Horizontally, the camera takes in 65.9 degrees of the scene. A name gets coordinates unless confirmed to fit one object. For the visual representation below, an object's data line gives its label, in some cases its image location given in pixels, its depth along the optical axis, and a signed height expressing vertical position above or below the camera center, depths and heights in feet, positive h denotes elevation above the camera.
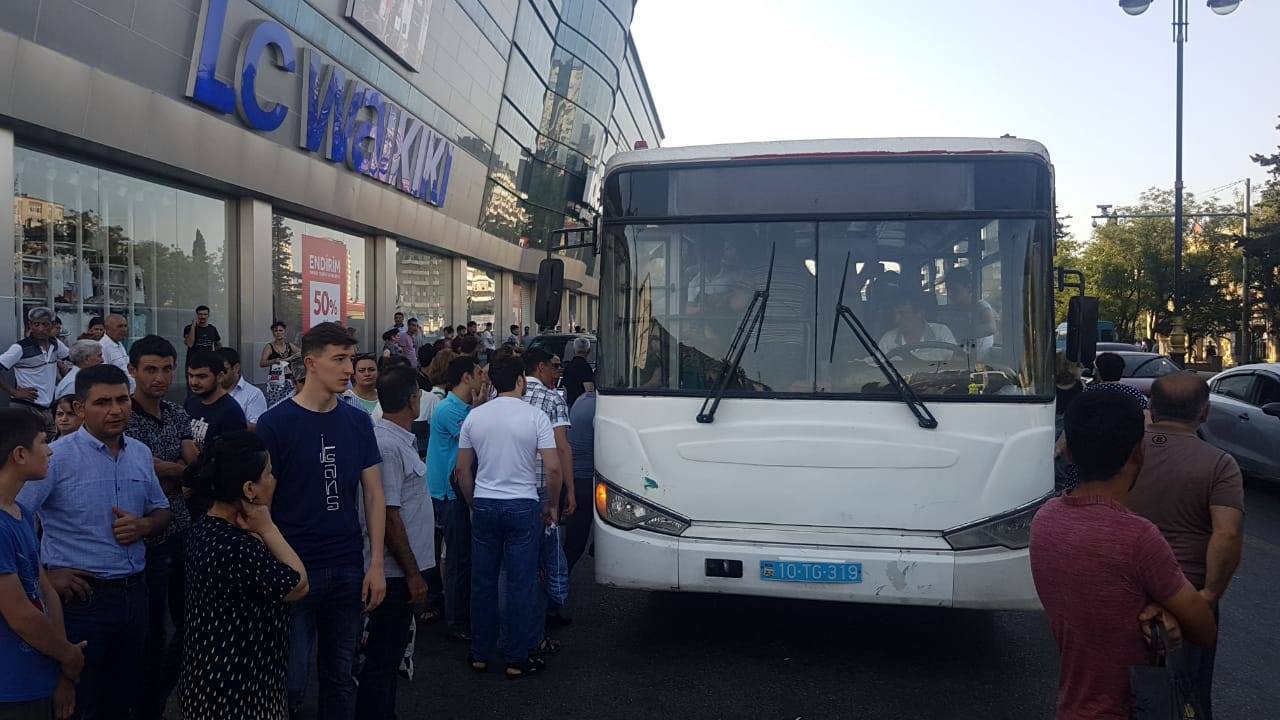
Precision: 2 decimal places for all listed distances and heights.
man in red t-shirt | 7.72 -1.84
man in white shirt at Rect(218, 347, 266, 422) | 17.03 -0.94
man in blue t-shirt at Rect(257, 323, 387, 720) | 11.69 -1.98
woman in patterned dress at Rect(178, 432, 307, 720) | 9.95 -2.42
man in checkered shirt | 18.80 -1.28
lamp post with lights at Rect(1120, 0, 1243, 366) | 63.46 +12.34
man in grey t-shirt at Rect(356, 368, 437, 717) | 13.16 -2.77
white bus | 16.42 -0.60
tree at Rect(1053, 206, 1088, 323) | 176.14 +16.85
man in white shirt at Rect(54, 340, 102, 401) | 19.72 -0.22
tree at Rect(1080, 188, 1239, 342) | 142.51 +11.57
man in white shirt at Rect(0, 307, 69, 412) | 31.55 -0.72
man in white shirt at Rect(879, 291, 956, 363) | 16.92 +0.20
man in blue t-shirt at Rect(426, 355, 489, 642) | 19.30 -2.97
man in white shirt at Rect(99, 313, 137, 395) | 34.88 +0.01
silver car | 35.73 -2.91
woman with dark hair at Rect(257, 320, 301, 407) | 48.96 -0.44
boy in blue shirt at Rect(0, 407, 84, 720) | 9.15 -2.51
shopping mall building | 40.88 +10.37
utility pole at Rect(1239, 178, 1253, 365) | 120.16 +4.41
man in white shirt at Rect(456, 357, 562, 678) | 17.08 -2.82
